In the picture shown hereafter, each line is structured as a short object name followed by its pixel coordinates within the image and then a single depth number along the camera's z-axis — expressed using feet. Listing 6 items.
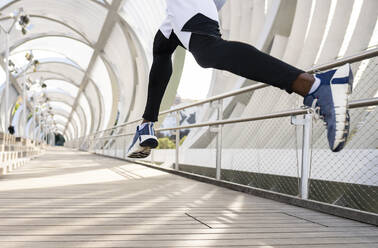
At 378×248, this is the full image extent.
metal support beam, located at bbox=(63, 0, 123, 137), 49.14
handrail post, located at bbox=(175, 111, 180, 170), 17.87
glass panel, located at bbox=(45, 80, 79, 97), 118.01
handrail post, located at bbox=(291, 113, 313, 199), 8.48
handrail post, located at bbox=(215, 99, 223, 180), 13.28
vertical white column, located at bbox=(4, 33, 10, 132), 42.93
